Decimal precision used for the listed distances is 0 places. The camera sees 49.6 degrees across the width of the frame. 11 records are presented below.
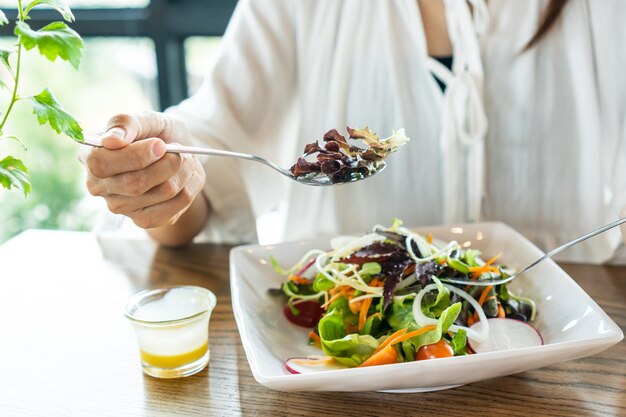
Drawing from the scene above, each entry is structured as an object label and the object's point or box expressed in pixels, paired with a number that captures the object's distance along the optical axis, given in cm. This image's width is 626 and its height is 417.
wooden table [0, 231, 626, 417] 97
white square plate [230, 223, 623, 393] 90
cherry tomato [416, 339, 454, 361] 98
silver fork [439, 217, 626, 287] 112
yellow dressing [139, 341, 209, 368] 105
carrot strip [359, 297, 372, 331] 112
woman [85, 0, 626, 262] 167
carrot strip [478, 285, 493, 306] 113
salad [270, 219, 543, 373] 101
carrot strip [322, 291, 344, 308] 117
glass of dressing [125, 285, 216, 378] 105
